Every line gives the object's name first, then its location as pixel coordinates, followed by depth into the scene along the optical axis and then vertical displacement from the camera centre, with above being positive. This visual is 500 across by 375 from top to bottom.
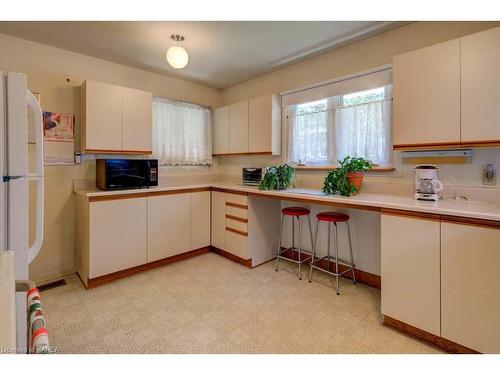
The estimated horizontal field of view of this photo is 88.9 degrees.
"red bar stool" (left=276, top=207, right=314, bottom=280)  2.76 -0.42
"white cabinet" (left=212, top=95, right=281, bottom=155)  3.20 +0.80
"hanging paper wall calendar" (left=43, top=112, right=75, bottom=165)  2.65 +0.51
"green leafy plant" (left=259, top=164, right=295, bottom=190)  2.89 +0.09
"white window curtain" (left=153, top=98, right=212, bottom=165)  3.51 +0.78
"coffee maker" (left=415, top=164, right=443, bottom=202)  1.95 +0.01
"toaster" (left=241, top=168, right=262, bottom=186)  3.38 +0.13
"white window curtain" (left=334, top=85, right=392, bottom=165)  2.45 +0.57
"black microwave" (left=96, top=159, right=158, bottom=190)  2.65 +0.14
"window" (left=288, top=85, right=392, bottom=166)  2.49 +0.63
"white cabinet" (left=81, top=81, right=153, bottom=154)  2.66 +0.74
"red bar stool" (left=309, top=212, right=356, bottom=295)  2.43 -0.50
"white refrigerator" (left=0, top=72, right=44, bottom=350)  1.10 +0.08
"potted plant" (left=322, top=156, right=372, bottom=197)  2.36 +0.08
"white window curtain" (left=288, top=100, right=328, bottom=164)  2.96 +0.64
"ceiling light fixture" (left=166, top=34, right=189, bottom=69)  2.27 +1.16
